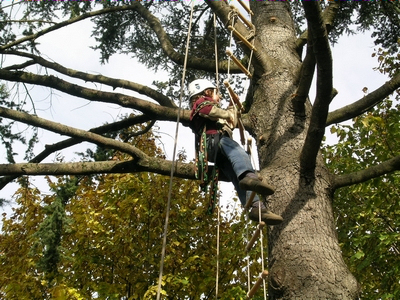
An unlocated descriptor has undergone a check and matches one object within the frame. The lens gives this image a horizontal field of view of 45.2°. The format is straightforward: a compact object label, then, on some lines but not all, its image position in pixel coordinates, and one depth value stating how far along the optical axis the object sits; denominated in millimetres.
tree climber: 3553
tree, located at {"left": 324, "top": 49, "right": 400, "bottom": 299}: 6285
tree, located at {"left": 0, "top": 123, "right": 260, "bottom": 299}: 6871
